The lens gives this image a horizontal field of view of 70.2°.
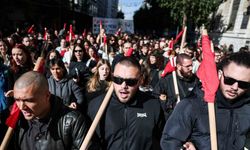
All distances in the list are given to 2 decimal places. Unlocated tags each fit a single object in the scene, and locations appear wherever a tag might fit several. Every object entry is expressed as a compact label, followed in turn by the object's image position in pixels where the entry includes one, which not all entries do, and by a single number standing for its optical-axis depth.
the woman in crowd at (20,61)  2.65
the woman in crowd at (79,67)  3.06
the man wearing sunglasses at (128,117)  1.53
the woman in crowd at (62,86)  2.34
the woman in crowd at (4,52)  3.33
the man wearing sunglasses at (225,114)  1.29
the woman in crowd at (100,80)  2.44
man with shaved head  1.24
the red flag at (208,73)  1.28
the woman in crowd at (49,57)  2.61
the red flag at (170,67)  2.67
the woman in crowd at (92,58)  3.63
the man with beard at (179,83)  2.53
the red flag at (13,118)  1.35
